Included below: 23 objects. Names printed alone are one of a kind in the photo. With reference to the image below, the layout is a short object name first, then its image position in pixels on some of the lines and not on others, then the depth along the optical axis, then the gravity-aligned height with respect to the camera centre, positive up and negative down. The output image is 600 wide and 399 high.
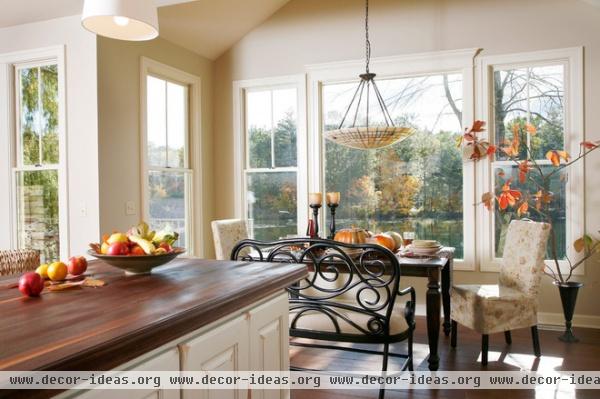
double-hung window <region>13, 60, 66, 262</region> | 4.09 +0.31
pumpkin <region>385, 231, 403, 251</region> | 3.51 -0.35
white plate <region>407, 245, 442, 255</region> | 3.34 -0.42
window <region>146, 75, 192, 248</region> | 4.46 +0.36
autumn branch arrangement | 3.96 +0.13
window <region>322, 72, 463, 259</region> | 4.52 +0.22
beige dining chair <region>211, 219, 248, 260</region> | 3.63 -0.33
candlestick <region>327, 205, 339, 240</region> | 3.59 -0.22
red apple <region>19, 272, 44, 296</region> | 1.43 -0.27
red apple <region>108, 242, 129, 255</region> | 1.76 -0.20
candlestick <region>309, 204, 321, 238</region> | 3.61 -0.16
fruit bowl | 1.74 -0.25
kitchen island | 0.99 -0.31
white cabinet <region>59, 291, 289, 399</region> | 1.18 -0.47
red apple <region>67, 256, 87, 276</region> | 1.72 -0.26
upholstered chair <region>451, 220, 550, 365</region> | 3.17 -0.71
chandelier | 3.38 +0.40
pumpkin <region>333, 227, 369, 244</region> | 3.27 -0.31
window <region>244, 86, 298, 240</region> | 5.07 +0.33
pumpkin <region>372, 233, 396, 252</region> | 3.41 -0.35
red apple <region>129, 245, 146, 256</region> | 1.78 -0.21
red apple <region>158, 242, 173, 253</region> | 1.87 -0.20
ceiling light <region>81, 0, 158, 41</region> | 1.84 +0.72
